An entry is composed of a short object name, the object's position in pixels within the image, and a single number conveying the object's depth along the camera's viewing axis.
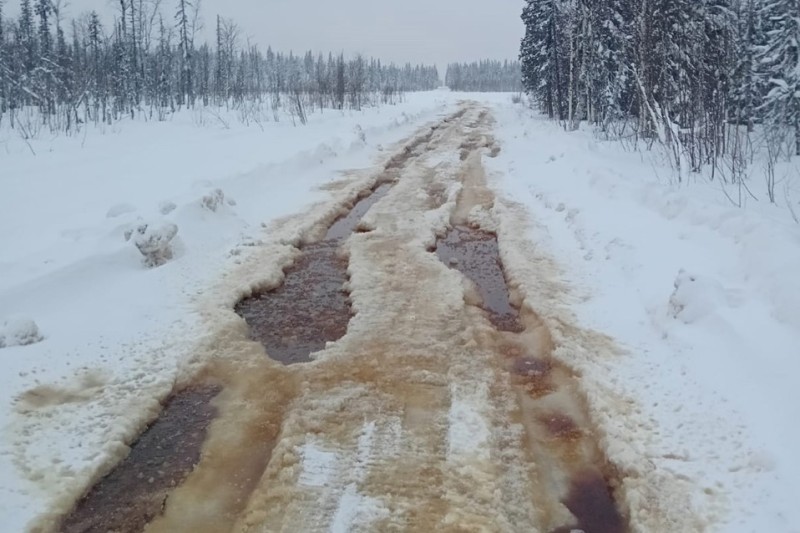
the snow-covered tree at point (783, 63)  19.81
